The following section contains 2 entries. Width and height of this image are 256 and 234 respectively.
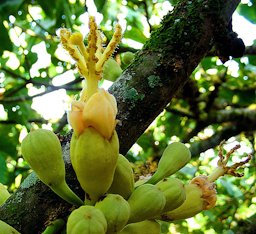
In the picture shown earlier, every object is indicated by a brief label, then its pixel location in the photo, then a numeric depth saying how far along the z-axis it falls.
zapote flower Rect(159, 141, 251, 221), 0.17
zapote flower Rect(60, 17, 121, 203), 0.14
